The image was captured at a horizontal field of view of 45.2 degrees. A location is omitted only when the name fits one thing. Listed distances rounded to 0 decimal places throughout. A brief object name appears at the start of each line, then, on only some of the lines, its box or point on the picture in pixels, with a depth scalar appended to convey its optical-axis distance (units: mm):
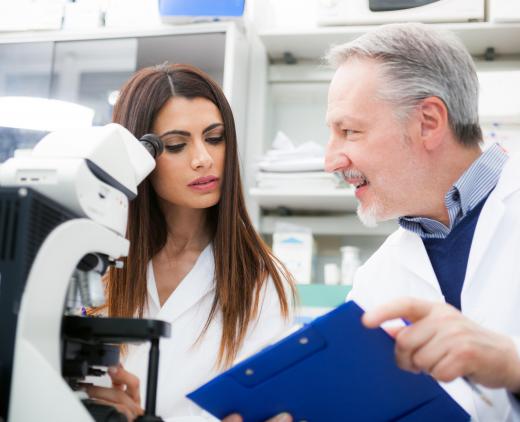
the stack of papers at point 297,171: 1989
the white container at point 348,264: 1995
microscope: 611
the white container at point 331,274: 2000
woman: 1286
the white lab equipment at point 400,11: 2004
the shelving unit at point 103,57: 2119
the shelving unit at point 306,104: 2062
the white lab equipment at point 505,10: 1947
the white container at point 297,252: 1982
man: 1177
